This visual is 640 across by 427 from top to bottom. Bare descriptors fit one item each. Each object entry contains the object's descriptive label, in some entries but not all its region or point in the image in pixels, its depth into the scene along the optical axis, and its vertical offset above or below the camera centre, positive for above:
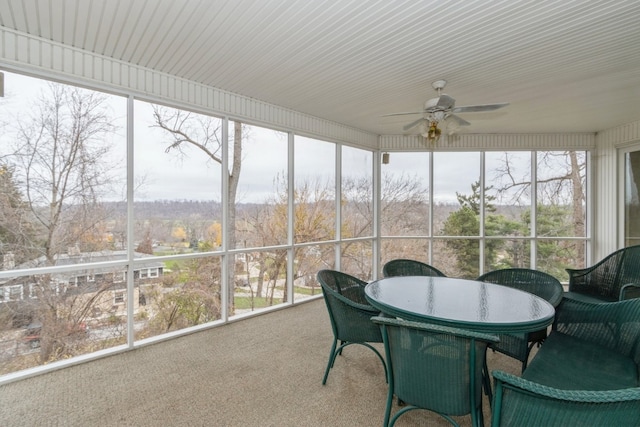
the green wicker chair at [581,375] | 1.15 -0.83
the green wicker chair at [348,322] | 2.44 -0.88
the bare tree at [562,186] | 5.88 +0.54
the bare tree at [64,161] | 2.80 +0.50
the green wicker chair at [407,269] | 3.55 -0.64
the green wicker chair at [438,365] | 1.63 -0.83
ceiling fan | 2.94 +1.02
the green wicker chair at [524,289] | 2.45 -0.72
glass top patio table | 1.88 -0.65
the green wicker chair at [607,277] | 3.47 -0.73
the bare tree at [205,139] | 3.64 +0.96
